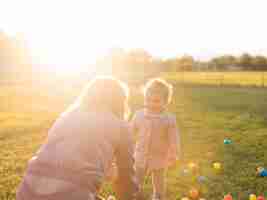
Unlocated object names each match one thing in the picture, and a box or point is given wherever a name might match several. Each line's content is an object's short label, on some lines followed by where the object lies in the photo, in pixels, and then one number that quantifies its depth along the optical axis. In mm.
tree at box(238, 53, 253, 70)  64438
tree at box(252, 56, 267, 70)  61962
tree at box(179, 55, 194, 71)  61531
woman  2713
